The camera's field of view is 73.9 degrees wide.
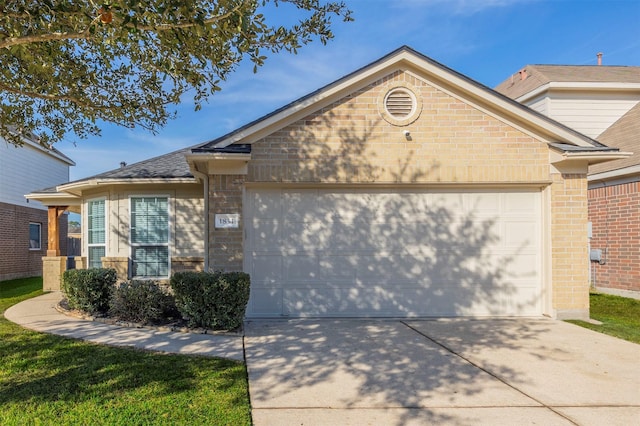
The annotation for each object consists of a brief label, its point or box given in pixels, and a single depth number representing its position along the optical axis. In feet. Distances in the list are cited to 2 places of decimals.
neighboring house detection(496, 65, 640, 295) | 37.99
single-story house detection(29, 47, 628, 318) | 27.17
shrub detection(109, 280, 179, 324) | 25.54
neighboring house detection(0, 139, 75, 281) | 57.31
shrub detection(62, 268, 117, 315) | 28.32
